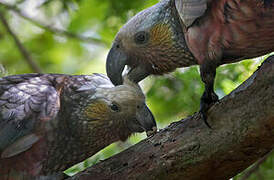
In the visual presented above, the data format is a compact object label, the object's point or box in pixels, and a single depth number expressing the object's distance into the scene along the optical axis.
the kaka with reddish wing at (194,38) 5.51
